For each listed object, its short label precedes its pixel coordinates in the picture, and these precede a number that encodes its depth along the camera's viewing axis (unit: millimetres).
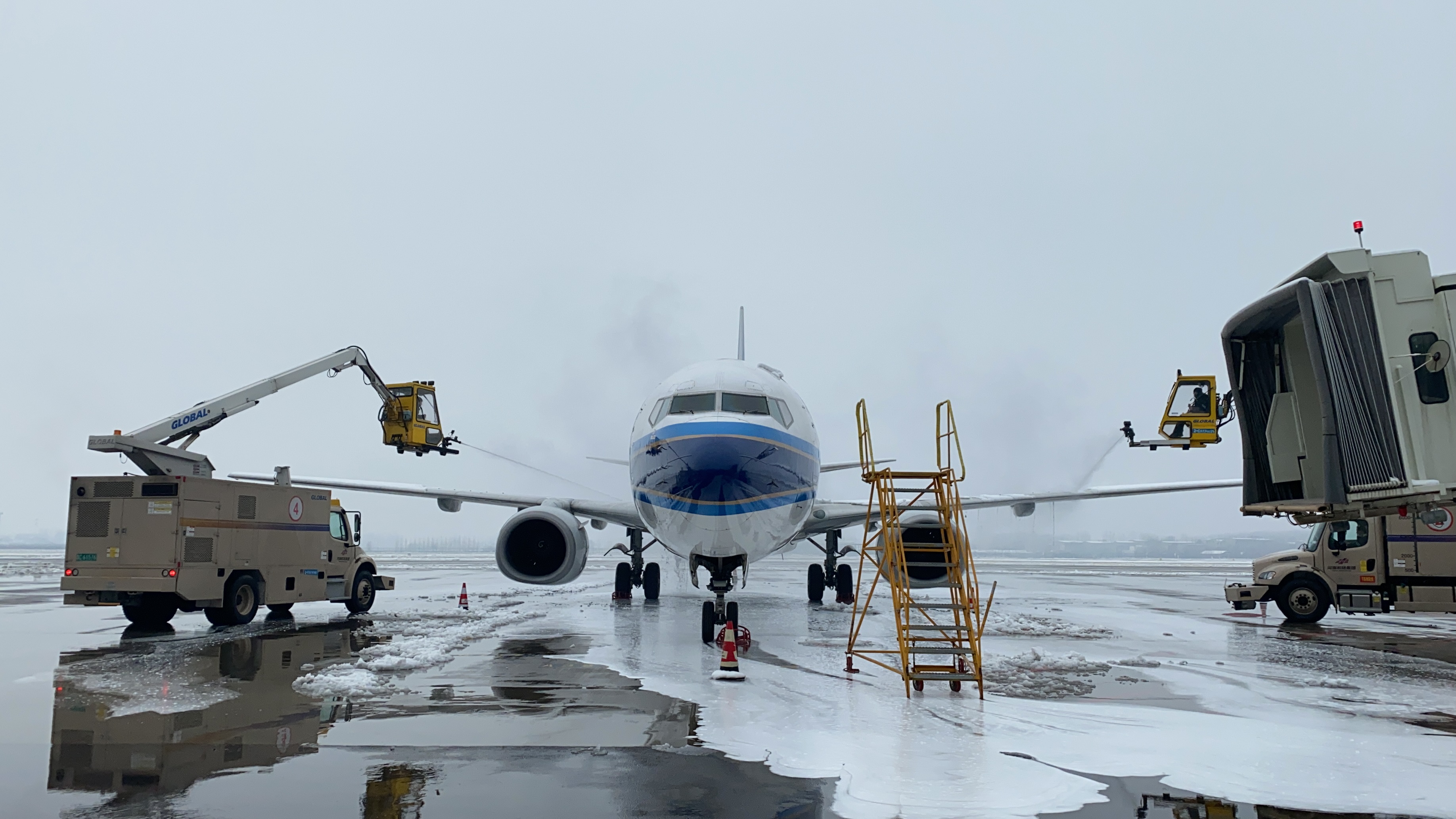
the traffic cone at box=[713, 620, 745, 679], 9078
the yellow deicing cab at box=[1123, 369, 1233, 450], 18953
